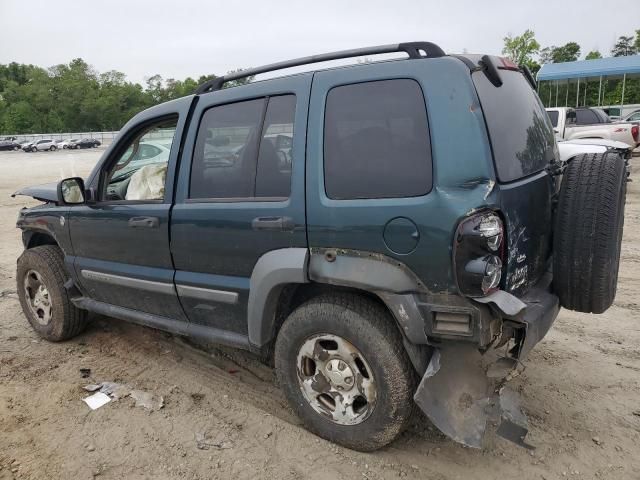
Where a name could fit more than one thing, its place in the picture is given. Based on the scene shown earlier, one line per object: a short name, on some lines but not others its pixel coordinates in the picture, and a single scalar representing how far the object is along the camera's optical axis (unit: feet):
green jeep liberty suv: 7.72
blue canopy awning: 86.38
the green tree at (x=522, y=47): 126.72
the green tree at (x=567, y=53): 184.03
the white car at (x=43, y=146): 166.30
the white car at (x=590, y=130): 42.68
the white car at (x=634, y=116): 68.48
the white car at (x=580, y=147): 27.44
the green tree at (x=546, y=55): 185.47
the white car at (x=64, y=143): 172.24
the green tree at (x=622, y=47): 192.85
